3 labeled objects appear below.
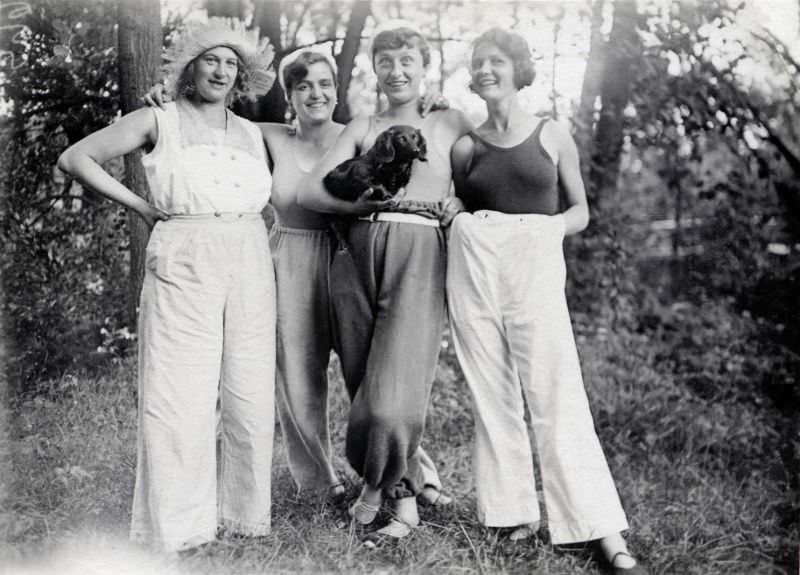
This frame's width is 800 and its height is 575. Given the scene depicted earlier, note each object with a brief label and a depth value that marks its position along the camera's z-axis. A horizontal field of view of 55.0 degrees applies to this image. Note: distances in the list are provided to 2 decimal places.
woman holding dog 3.08
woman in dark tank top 3.01
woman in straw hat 2.98
